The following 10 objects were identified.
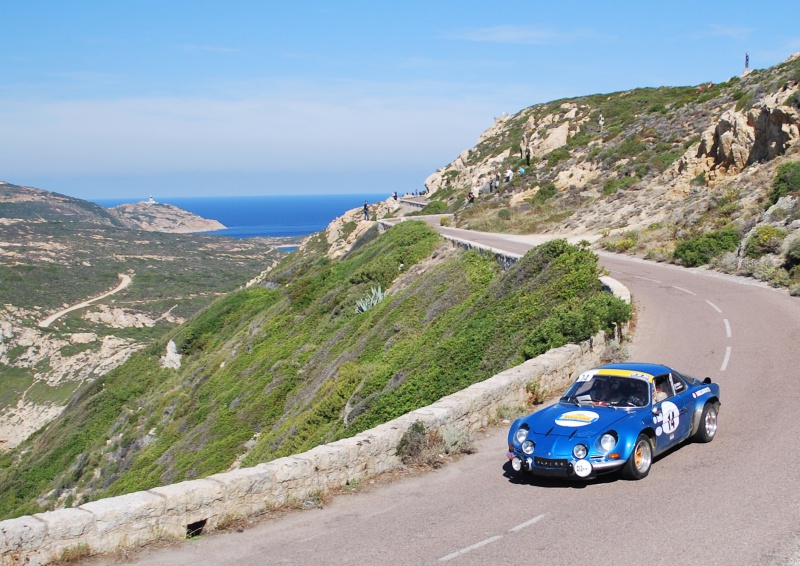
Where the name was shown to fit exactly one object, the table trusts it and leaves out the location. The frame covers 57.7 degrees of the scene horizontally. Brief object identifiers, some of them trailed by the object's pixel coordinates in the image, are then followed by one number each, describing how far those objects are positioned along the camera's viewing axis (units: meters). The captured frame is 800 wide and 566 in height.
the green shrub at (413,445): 8.89
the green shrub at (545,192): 45.50
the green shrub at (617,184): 40.16
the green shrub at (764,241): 20.97
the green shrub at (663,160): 40.50
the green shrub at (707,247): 23.30
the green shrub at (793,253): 19.03
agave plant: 26.61
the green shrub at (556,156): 51.66
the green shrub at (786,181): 24.09
